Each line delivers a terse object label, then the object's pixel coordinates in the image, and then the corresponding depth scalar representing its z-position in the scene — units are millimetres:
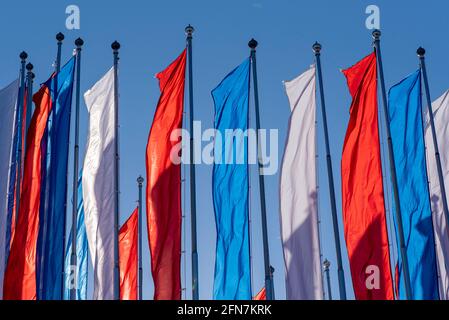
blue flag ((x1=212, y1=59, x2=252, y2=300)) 23016
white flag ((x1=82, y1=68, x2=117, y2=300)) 24281
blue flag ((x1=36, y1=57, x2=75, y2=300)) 23953
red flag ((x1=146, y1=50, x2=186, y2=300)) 23094
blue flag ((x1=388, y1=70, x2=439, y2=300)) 23500
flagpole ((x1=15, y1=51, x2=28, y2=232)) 27908
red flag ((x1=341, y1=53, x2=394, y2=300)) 22469
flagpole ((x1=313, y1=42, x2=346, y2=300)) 23511
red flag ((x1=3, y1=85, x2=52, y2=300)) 23969
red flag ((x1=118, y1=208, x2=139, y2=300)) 28938
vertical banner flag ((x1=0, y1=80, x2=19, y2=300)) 26297
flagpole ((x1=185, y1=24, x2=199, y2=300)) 23602
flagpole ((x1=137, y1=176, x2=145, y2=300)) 31519
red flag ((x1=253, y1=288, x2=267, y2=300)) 36312
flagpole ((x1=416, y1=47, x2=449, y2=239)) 25672
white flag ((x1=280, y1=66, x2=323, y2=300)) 22562
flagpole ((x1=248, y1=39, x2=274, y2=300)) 23250
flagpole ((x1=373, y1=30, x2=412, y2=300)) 23188
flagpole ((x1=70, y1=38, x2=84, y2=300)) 25023
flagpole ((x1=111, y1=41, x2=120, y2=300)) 23984
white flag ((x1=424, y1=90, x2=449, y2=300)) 24625
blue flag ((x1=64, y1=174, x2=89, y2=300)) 28703
